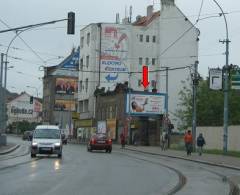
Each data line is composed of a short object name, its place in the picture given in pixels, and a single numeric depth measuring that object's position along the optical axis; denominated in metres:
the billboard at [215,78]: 48.72
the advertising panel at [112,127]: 90.12
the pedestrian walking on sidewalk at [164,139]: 61.58
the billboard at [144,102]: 84.88
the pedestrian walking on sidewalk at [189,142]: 48.22
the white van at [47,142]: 39.09
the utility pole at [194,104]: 54.93
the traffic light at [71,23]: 31.72
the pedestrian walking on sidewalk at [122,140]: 68.49
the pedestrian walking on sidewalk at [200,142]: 47.62
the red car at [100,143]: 53.47
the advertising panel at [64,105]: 137.25
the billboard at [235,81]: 45.66
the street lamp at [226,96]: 46.66
